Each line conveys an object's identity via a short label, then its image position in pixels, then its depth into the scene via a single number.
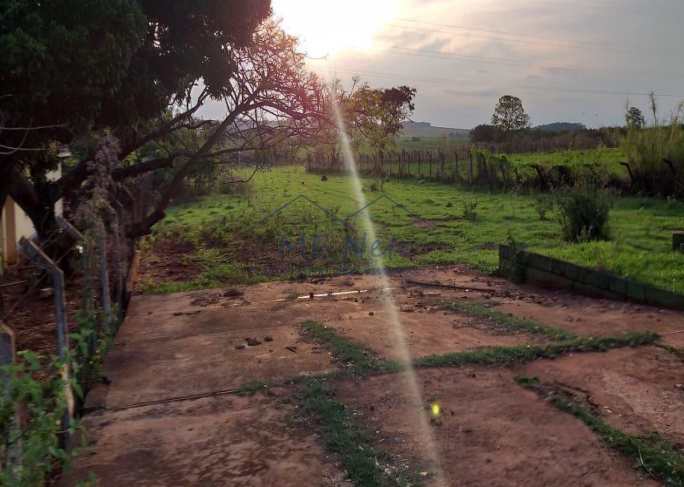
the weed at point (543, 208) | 14.15
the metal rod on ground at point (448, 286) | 7.59
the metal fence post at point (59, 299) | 3.29
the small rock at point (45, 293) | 8.86
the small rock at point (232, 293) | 8.06
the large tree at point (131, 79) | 5.86
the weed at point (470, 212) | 14.76
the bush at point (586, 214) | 9.82
